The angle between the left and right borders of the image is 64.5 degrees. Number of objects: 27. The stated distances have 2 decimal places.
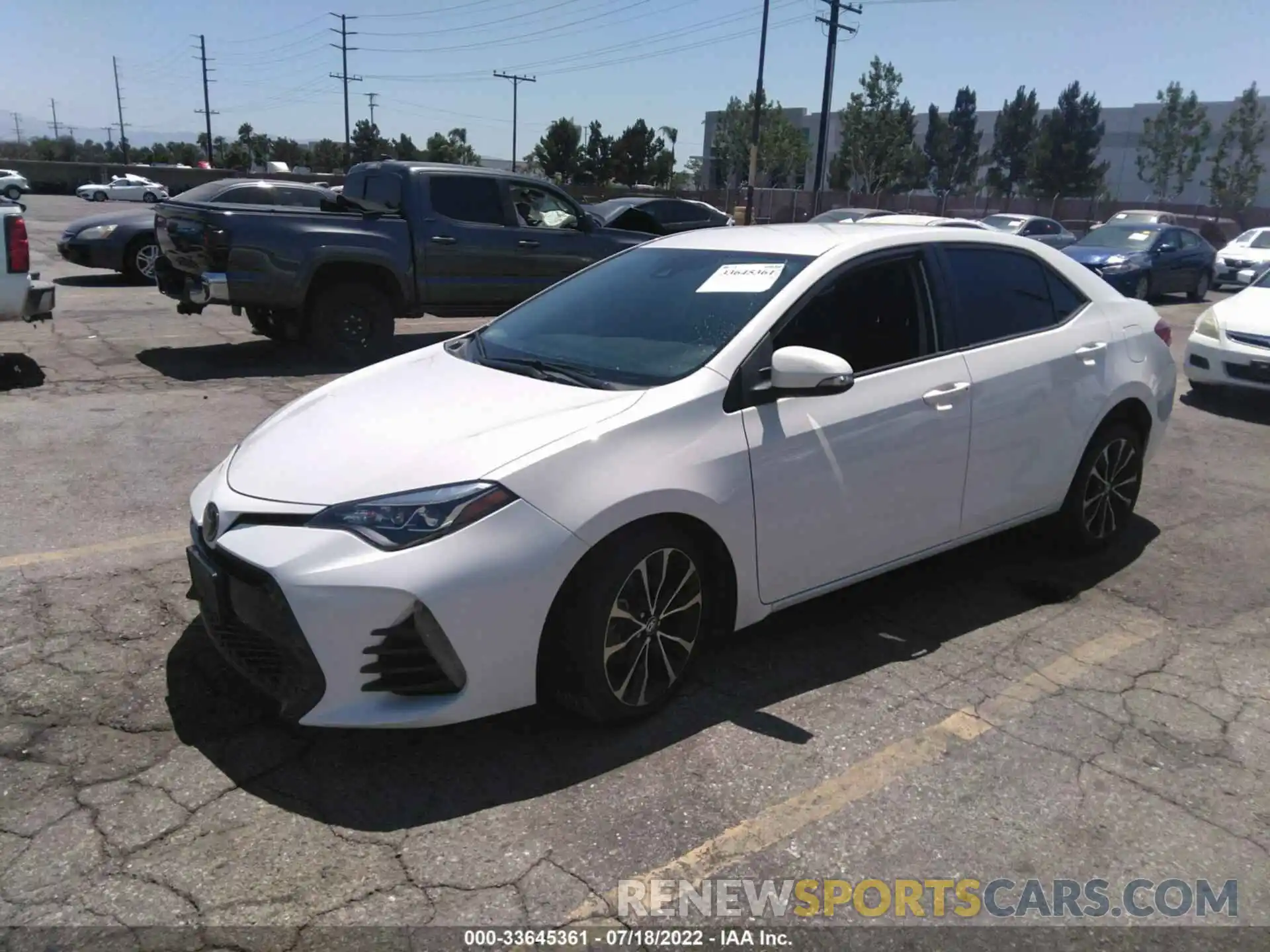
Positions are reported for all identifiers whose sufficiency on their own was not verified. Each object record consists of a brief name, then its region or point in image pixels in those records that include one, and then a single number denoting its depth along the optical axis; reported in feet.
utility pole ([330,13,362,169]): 246.27
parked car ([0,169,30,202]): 134.10
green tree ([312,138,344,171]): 273.95
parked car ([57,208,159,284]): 46.88
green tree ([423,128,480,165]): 249.04
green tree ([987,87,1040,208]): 235.20
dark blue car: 58.13
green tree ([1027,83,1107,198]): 219.41
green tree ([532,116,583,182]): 206.08
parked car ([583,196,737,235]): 57.08
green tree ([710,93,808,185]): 231.50
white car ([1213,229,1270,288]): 73.51
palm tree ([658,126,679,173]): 237.45
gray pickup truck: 29.27
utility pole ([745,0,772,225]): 123.75
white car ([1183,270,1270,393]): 29.60
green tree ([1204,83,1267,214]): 198.90
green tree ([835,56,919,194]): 209.36
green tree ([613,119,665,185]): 209.36
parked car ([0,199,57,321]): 26.53
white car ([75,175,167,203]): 144.77
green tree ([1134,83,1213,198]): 206.80
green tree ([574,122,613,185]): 209.36
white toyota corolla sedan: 9.59
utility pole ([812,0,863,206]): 121.70
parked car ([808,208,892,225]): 59.74
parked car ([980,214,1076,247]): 72.69
